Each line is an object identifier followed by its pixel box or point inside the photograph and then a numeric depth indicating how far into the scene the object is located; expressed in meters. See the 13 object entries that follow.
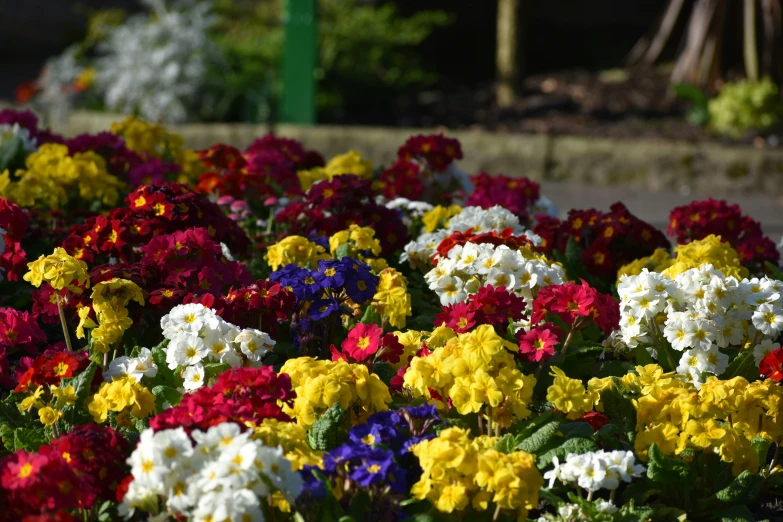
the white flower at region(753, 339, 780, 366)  6.21
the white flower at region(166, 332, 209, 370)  5.61
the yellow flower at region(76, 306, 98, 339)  5.93
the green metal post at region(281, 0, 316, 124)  16.99
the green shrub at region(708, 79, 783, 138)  16.82
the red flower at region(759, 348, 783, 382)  5.69
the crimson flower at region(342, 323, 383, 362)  5.76
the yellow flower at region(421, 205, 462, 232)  8.42
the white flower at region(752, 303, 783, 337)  5.95
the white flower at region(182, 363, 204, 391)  5.58
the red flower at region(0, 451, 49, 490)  4.26
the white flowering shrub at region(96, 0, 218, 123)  17.90
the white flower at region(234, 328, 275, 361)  5.66
